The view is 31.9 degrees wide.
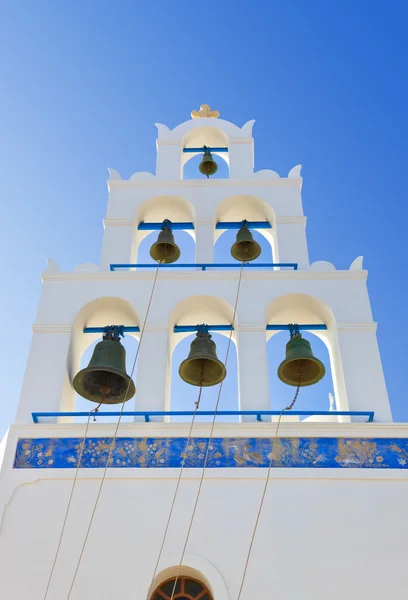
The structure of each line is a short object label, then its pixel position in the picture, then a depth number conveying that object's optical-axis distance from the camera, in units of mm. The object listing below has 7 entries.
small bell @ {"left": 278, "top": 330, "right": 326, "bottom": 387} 7141
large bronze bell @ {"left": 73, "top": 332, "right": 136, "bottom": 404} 6945
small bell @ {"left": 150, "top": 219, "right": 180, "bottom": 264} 8891
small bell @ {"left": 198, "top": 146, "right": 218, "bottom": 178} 10906
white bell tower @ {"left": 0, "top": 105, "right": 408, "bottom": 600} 6168
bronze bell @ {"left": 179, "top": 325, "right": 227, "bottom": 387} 7188
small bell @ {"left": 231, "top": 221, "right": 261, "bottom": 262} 8898
